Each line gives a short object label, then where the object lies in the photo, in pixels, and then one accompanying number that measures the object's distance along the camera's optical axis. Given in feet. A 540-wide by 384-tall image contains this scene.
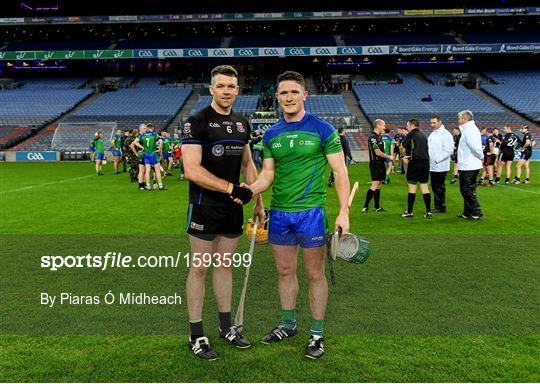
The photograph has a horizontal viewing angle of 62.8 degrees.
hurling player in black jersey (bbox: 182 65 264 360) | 11.92
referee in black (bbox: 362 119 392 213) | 33.22
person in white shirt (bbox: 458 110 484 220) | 30.12
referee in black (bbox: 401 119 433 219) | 31.19
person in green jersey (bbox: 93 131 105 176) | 62.08
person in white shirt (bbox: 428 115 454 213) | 31.48
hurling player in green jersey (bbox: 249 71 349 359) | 12.12
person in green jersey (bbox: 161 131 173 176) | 61.52
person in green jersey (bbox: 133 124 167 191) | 44.05
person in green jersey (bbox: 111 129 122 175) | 65.62
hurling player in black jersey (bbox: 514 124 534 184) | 48.37
